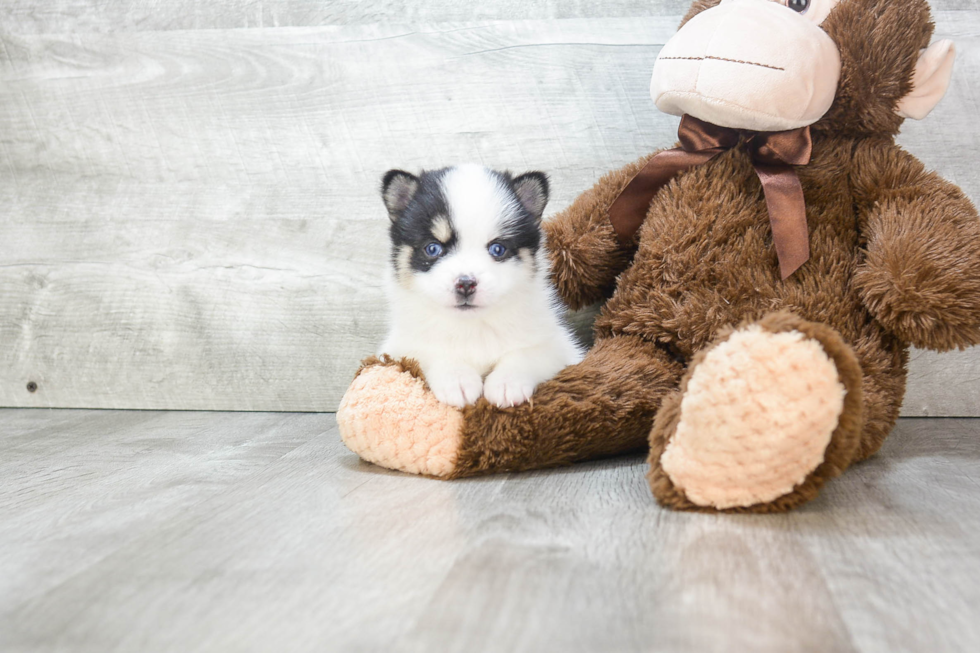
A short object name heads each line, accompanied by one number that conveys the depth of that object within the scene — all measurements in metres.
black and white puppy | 0.79
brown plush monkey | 0.77
